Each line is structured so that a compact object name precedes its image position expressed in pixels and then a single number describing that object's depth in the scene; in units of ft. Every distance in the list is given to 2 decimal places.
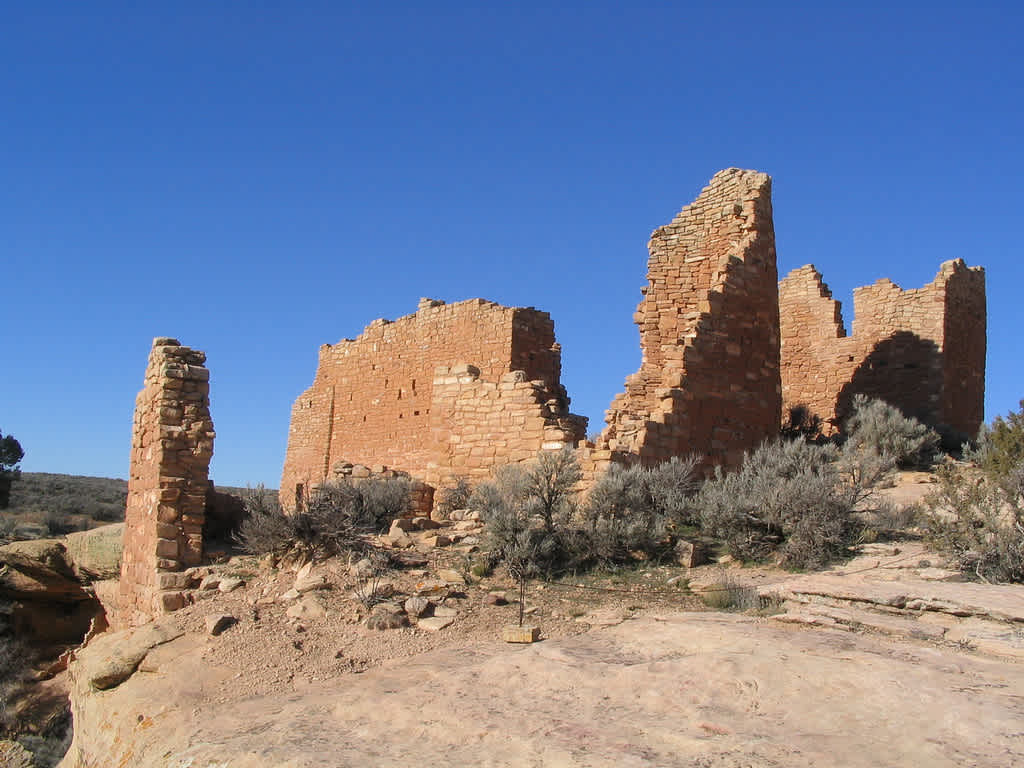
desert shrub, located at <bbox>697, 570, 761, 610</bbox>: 22.20
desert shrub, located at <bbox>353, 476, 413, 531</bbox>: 33.12
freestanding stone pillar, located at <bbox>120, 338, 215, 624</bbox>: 28.99
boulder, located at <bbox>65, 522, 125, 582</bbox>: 41.04
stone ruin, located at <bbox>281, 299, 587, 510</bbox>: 37.55
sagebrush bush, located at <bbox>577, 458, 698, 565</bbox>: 27.30
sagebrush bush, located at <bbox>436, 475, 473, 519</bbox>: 36.37
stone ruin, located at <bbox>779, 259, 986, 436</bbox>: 53.72
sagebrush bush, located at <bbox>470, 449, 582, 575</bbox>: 26.50
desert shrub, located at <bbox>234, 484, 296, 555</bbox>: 27.81
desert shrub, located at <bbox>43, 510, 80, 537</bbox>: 84.07
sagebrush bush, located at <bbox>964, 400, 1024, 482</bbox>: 29.43
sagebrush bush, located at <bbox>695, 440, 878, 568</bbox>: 26.13
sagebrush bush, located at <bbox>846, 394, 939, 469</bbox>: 44.68
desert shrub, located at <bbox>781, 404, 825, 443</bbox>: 54.03
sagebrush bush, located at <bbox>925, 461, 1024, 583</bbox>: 22.90
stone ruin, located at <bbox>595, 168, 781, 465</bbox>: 36.50
